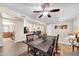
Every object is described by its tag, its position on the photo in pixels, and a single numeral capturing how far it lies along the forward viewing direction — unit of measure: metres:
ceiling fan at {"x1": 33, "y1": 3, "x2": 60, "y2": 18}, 0.93
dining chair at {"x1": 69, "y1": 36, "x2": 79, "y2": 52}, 0.97
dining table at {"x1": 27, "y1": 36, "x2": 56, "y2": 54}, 0.95
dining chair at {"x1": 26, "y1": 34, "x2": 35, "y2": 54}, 0.99
